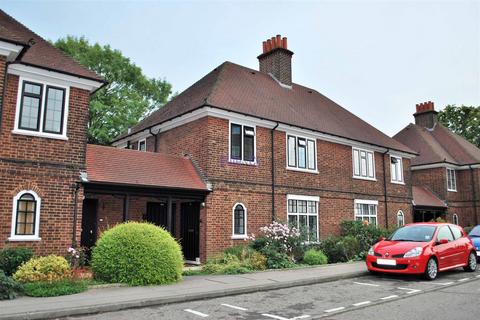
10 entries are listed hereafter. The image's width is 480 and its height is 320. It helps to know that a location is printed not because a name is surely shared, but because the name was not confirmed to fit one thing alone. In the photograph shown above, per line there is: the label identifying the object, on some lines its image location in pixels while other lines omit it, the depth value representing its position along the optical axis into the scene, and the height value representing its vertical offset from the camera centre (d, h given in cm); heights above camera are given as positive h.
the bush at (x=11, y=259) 943 -76
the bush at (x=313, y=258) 1435 -106
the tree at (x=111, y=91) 2805 +1011
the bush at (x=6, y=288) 782 -119
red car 1083 -64
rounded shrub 965 -73
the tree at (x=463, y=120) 4359 +1152
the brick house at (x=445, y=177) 2708 +348
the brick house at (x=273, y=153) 1450 +306
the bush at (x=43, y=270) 895 -97
